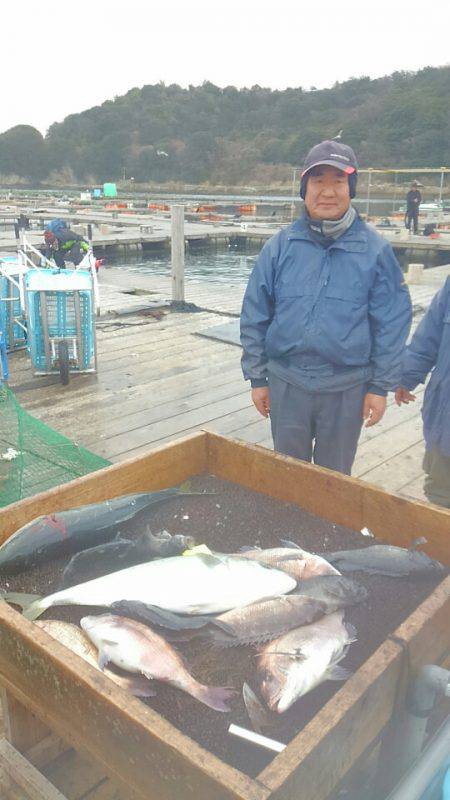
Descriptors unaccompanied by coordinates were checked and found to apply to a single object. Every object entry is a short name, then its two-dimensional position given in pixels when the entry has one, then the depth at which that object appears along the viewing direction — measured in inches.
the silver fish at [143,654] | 53.0
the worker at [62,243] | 311.4
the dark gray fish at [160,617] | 59.4
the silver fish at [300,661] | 52.1
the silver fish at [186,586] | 63.3
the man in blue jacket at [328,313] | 99.0
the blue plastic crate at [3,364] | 205.6
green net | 134.7
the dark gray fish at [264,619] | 59.0
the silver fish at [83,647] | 53.4
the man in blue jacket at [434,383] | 105.3
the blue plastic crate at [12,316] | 257.3
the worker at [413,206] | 816.3
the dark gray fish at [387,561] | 67.9
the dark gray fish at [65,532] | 70.1
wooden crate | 41.8
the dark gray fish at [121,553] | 70.9
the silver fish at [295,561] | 68.7
